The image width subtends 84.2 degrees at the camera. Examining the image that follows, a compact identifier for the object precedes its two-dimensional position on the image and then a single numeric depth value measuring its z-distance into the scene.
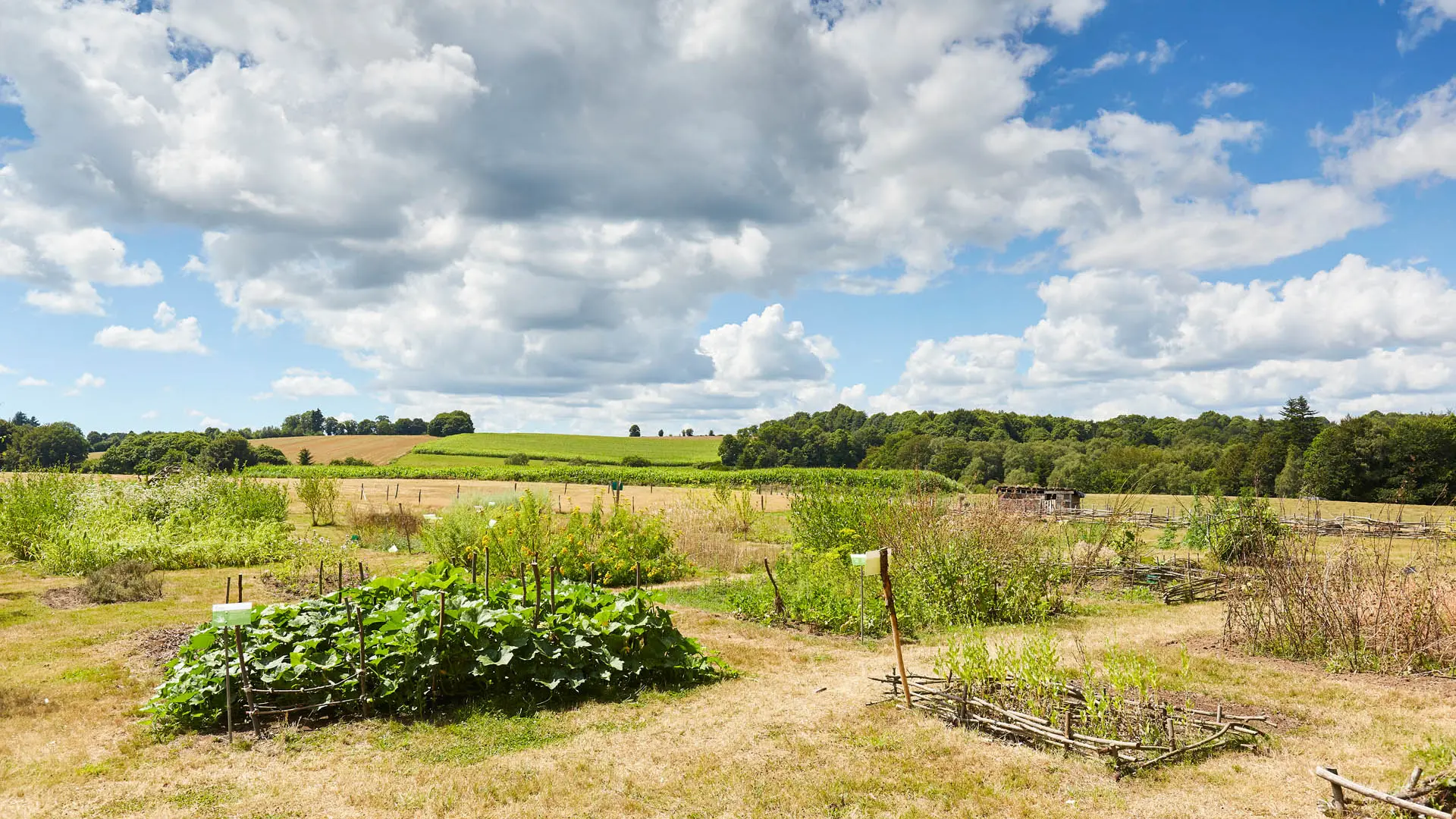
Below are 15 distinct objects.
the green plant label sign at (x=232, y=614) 5.48
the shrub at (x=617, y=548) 13.66
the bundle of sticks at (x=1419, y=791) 4.28
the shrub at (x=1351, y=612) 7.88
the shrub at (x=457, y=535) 15.04
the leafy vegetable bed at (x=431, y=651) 6.48
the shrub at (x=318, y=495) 23.06
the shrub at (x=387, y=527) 19.44
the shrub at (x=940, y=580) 10.60
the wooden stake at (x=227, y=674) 5.95
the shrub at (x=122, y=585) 12.02
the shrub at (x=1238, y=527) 13.67
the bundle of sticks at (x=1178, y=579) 12.88
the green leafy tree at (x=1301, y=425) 50.31
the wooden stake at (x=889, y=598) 6.42
